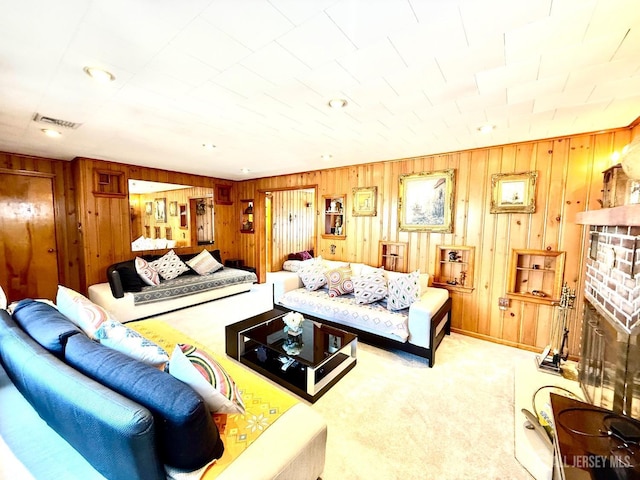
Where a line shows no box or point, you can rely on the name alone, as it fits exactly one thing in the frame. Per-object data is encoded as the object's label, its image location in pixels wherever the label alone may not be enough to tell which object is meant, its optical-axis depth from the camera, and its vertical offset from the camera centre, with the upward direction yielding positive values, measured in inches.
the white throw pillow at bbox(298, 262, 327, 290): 149.9 -32.1
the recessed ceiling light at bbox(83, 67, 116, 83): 62.6 +35.3
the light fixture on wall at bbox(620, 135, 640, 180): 61.5 +15.4
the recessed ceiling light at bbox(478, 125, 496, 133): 98.6 +36.2
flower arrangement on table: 98.2 -38.2
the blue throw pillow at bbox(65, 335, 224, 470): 36.3 -26.5
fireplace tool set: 98.0 -46.0
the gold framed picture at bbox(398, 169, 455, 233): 136.3 +11.3
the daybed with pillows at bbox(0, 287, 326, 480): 35.9 -30.6
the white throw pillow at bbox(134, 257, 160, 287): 161.2 -33.1
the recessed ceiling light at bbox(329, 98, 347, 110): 77.2 +35.5
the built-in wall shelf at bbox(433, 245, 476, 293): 132.6 -23.5
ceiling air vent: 93.9 +35.9
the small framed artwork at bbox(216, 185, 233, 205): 229.4 +22.4
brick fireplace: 57.9 -23.0
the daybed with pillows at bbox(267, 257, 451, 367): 105.9 -39.6
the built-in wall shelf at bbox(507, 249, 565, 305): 112.4 -23.6
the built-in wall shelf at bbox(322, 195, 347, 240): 177.0 +3.6
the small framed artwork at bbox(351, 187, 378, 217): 160.1 +12.3
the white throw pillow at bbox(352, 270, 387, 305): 127.9 -32.8
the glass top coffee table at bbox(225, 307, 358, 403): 84.8 -46.8
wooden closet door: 148.3 -11.9
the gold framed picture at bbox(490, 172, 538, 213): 116.5 +14.2
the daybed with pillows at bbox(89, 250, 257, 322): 142.9 -41.0
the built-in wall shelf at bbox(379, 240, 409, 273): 152.1 -20.2
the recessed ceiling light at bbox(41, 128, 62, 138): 107.6 +35.8
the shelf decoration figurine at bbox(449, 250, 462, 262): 137.3 -17.5
